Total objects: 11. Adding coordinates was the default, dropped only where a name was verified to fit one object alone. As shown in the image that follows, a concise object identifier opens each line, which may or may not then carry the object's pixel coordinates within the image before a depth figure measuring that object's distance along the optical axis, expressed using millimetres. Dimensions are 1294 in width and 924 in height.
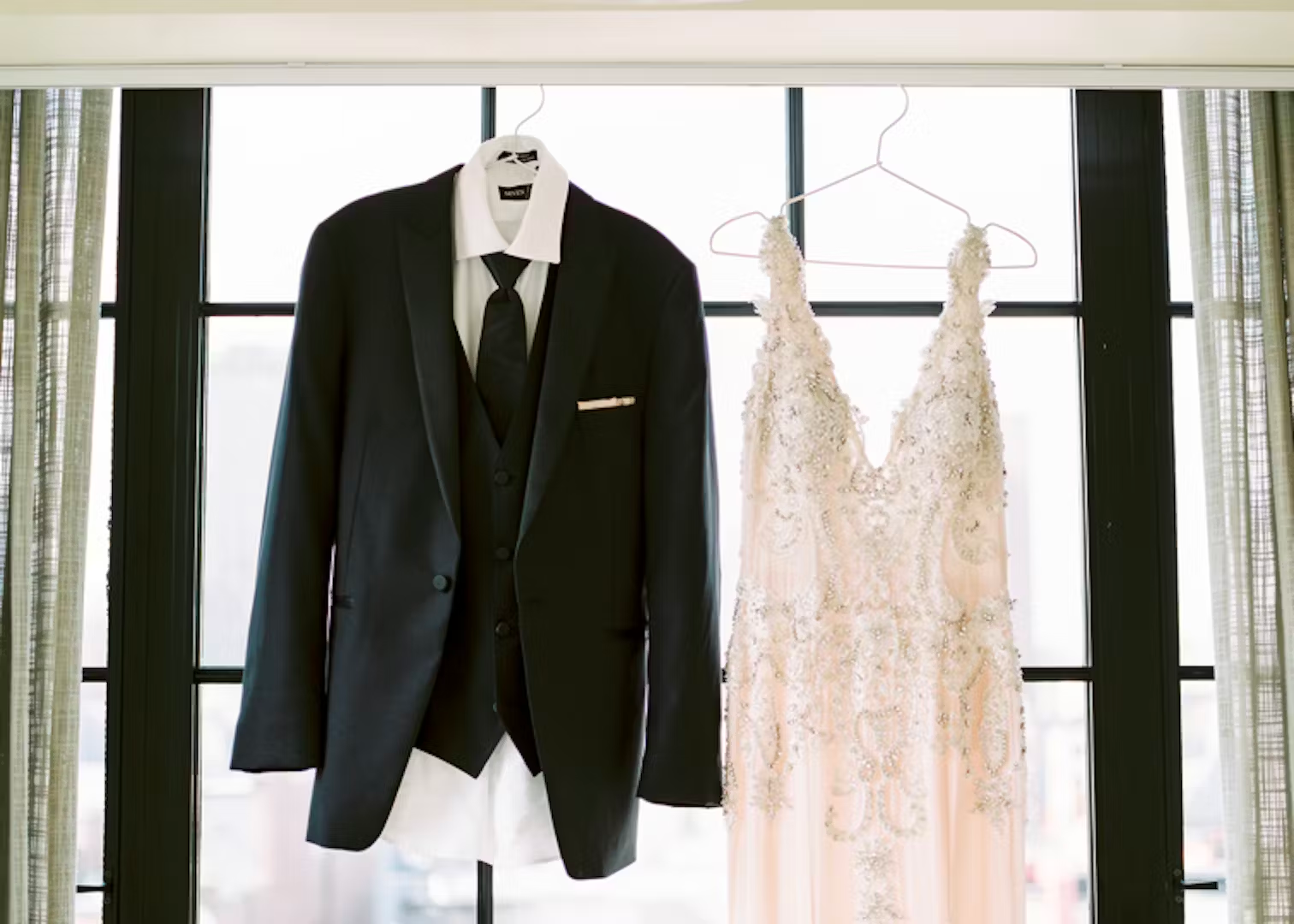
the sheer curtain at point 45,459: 1960
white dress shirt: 1781
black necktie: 1785
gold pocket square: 1788
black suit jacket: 1729
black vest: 1746
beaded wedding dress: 1761
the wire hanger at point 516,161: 1898
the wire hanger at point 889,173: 1892
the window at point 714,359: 2137
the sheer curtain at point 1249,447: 1995
